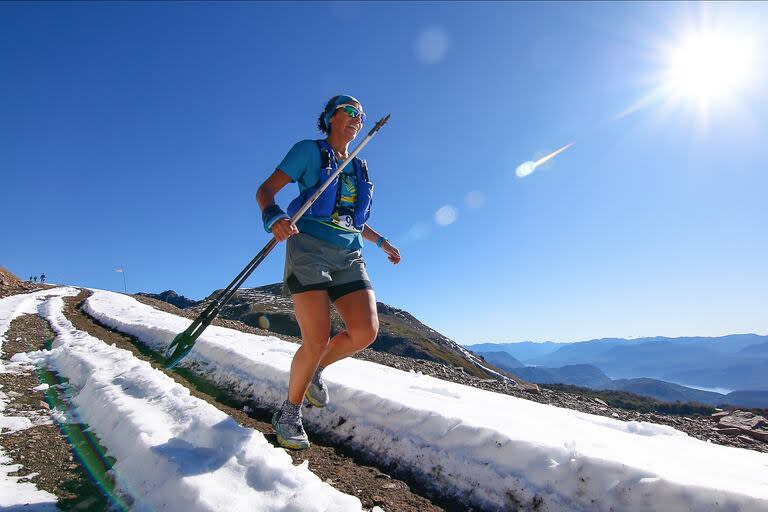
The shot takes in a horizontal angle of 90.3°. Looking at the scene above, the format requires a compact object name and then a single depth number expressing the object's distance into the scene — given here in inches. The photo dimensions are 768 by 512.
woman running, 148.5
